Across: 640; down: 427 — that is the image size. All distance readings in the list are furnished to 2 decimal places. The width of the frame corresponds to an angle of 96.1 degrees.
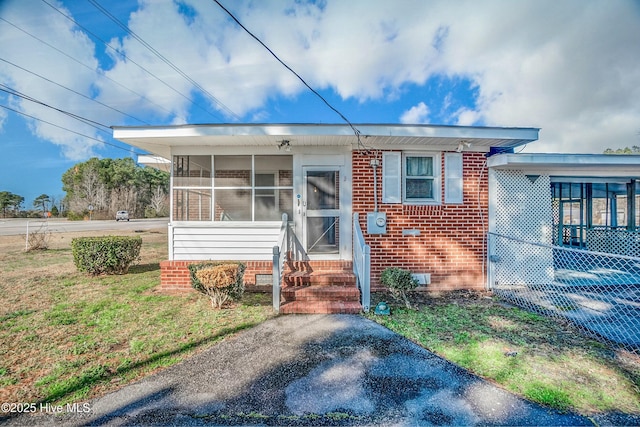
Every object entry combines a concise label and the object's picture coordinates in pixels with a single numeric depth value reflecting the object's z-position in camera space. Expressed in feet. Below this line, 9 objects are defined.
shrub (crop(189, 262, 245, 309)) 15.83
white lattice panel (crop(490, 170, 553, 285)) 21.03
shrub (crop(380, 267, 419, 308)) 16.93
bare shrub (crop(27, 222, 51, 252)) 37.93
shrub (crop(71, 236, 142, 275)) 23.88
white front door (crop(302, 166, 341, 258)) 20.58
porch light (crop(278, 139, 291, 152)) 19.43
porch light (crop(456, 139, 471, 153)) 19.35
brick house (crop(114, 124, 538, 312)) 20.06
